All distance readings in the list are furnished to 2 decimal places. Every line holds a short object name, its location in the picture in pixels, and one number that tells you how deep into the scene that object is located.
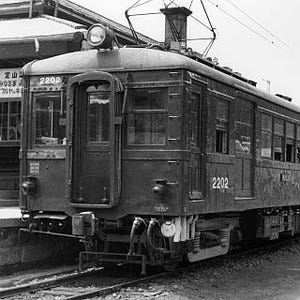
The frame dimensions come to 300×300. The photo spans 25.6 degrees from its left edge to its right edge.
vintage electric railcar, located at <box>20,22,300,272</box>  8.70
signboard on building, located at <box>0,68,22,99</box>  15.48
